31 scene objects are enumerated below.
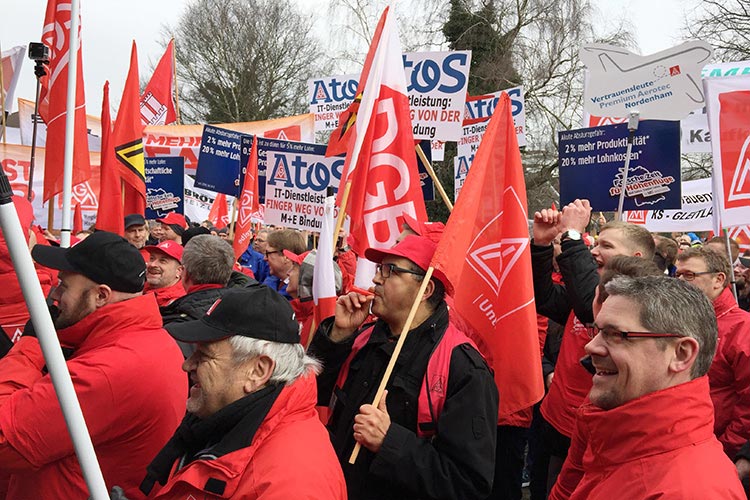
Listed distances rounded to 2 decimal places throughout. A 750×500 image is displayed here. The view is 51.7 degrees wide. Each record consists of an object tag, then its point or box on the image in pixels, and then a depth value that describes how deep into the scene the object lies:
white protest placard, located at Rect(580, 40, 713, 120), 6.46
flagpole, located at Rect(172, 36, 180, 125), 13.61
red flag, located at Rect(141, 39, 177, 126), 12.98
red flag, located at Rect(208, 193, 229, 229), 12.50
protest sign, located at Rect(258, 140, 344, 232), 7.78
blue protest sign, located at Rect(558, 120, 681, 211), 6.34
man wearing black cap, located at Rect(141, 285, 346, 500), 2.18
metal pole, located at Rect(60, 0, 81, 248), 4.65
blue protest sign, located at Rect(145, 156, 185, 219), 9.98
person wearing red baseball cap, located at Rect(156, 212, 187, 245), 8.52
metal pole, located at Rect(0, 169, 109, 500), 1.53
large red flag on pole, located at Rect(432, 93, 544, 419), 3.63
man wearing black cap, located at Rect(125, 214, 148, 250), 7.05
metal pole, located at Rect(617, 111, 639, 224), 6.04
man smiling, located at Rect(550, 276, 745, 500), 2.05
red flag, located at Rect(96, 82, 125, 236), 5.72
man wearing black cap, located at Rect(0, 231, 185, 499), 2.56
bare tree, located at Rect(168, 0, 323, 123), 36.34
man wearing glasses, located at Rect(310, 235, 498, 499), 2.88
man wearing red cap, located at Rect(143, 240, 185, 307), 5.36
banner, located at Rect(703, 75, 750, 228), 5.41
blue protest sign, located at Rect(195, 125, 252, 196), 10.47
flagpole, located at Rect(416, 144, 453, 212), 5.39
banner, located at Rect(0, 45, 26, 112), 11.25
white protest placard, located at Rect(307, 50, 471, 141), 7.57
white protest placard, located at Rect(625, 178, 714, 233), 10.55
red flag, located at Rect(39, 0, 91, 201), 5.35
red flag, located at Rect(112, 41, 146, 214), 6.29
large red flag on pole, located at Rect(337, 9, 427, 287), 4.75
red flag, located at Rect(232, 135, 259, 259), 8.23
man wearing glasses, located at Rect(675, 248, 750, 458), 4.00
